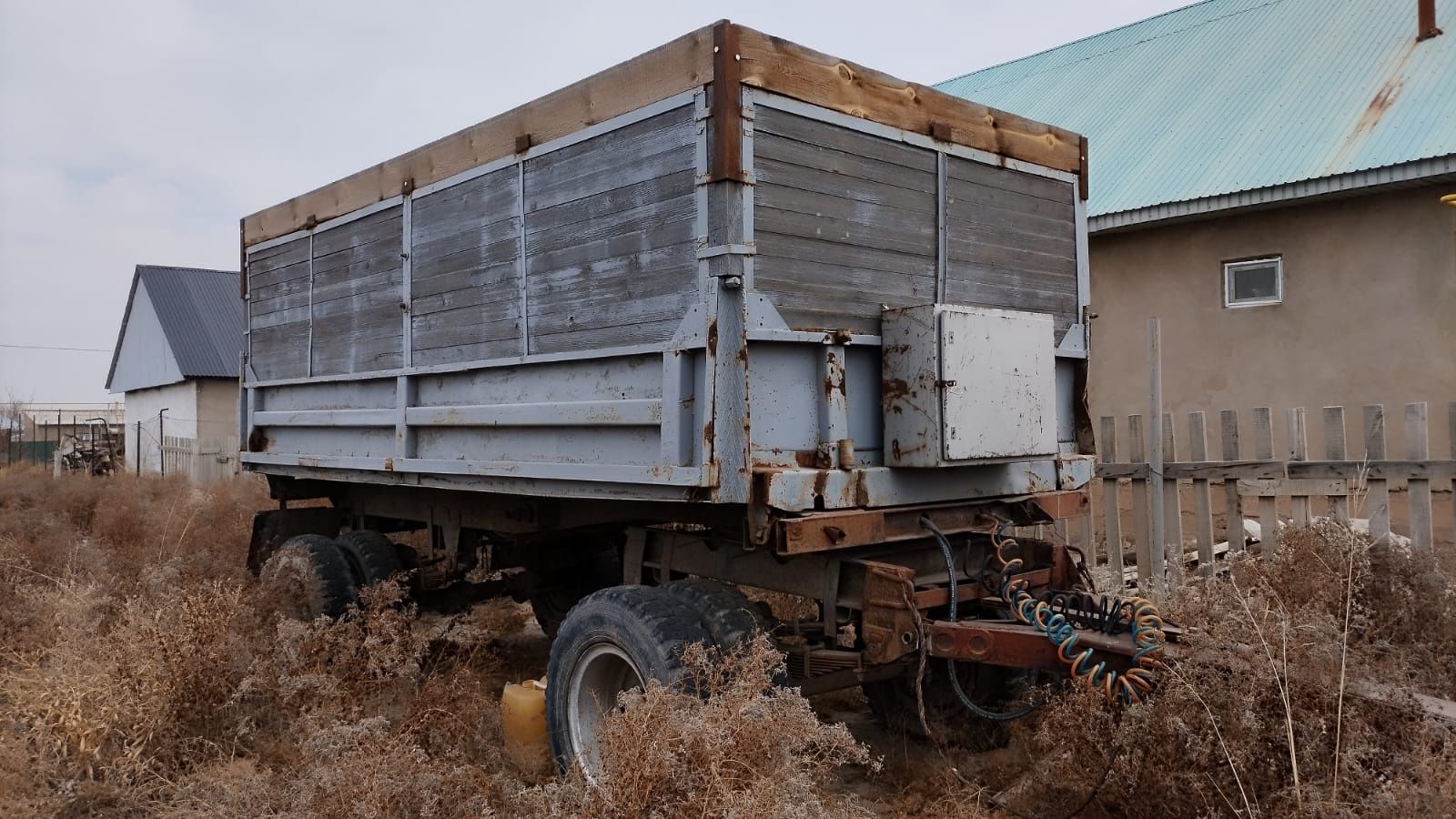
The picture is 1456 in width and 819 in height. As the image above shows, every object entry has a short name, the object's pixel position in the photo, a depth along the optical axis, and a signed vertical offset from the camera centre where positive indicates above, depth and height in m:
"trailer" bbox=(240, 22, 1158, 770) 3.68 +0.42
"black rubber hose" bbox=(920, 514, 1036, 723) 3.74 -0.83
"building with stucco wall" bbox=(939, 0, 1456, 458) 8.41 +2.08
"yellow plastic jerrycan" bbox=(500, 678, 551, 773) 4.63 -1.27
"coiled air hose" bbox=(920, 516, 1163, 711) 3.25 -0.66
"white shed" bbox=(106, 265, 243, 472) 24.06 +2.60
